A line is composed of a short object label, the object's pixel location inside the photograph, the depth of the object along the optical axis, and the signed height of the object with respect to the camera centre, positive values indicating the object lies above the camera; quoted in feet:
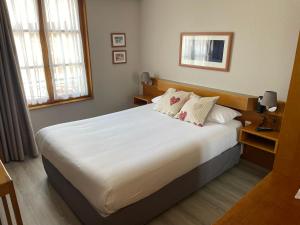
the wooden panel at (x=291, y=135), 3.83 -1.54
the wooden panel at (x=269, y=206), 3.37 -2.50
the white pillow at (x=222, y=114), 9.04 -2.68
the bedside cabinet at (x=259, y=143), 8.17 -3.55
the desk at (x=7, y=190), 4.53 -2.86
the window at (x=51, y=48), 10.17 -0.05
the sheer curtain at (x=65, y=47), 10.82 -0.01
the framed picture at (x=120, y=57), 13.26 -0.57
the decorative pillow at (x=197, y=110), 9.09 -2.54
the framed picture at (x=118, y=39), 12.89 +0.43
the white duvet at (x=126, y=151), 5.68 -3.14
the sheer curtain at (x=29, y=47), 9.87 -0.01
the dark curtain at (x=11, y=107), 9.12 -2.53
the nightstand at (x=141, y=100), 13.25 -3.11
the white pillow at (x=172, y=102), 10.16 -2.50
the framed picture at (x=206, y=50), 9.83 -0.12
